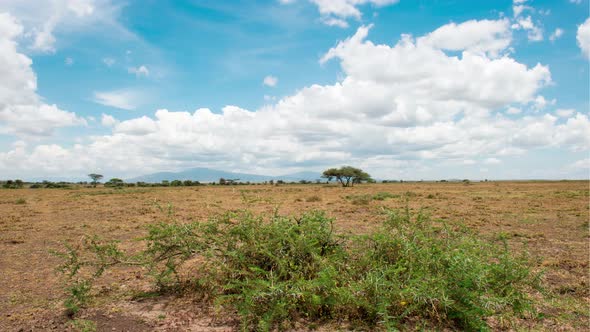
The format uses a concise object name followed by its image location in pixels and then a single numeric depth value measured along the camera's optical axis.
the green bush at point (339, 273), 4.62
